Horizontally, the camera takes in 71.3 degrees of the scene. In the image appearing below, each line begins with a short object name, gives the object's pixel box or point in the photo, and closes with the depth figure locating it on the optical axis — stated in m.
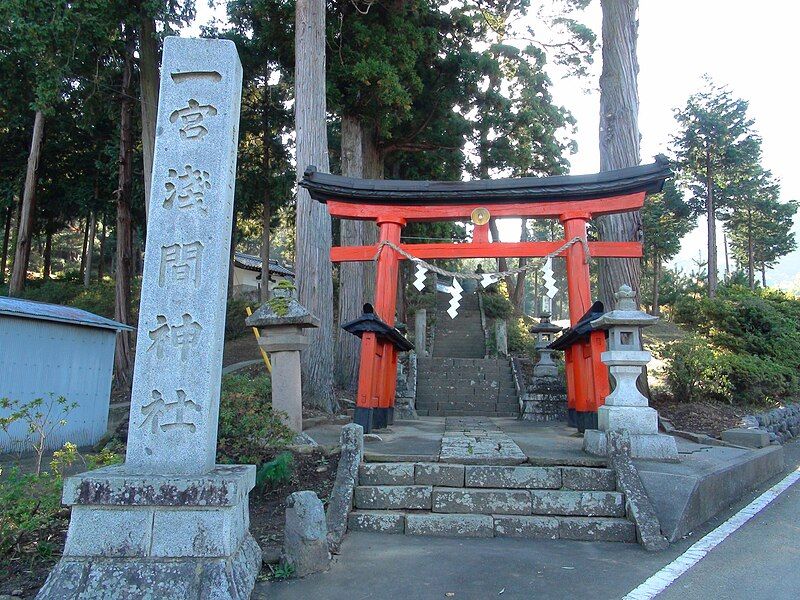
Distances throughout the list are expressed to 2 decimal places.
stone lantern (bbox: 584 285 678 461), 6.49
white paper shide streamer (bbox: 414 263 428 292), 10.20
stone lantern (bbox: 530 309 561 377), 13.73
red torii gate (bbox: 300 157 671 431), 9.63
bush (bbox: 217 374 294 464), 5.80
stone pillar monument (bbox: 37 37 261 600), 3.50
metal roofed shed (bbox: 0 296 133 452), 10.00
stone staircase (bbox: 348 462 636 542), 5.16
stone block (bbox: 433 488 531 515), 5.37
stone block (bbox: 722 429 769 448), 8.67
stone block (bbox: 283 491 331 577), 4.21
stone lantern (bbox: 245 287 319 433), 7.91
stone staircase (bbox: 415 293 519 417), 13.61
